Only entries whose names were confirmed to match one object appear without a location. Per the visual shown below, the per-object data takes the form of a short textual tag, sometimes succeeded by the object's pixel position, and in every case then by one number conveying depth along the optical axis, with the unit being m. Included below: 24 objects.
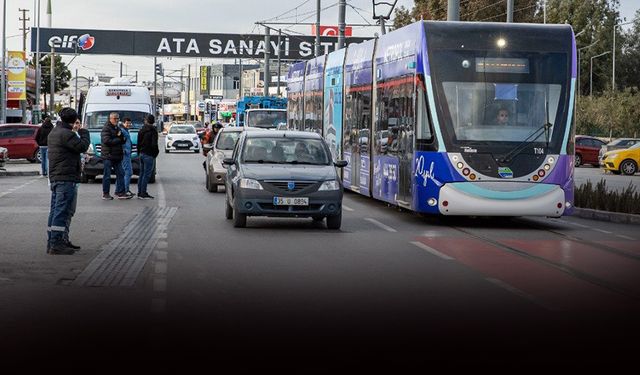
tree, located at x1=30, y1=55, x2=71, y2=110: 119.00
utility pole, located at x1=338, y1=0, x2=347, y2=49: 49.78
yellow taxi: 52.97
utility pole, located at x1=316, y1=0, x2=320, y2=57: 61.44
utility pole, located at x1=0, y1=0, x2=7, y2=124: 68.06
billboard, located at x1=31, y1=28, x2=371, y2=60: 86.12
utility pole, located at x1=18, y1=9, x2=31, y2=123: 113.94
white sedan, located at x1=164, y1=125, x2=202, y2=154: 70.56
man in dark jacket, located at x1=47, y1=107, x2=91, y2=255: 16.33
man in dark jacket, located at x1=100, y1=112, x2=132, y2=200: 28.09
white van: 37.31
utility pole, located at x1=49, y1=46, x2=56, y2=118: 82.69
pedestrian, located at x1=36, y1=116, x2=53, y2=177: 36.20
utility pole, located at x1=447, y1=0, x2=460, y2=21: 31.34
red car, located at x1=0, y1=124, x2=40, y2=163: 50.06
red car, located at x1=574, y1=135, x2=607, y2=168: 60.97
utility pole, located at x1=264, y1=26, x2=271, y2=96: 75.19
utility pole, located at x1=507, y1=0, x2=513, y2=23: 41.35
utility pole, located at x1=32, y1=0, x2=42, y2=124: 76.31
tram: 21.23
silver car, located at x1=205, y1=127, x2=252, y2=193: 31.36
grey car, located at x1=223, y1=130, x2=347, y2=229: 20.42
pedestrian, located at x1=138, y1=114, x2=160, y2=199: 29.06
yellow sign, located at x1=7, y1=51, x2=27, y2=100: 70.50
